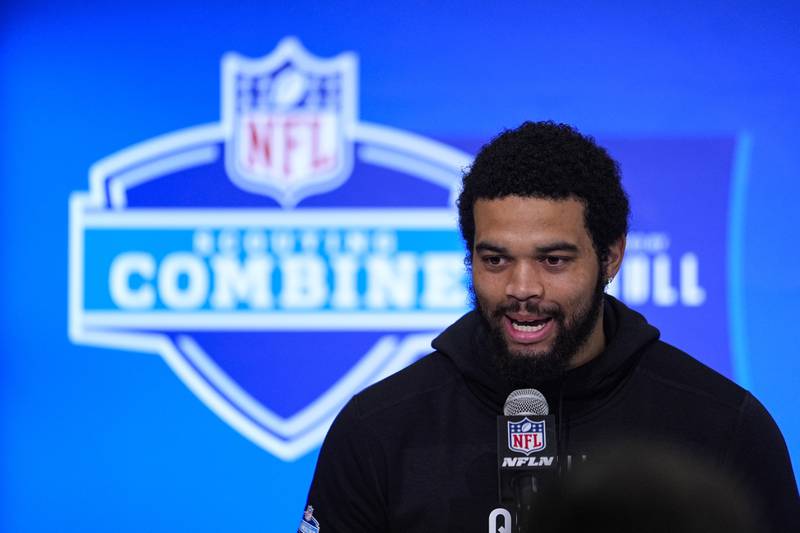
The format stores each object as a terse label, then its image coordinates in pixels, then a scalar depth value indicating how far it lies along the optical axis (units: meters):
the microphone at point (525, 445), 7.56
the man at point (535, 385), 7.64
